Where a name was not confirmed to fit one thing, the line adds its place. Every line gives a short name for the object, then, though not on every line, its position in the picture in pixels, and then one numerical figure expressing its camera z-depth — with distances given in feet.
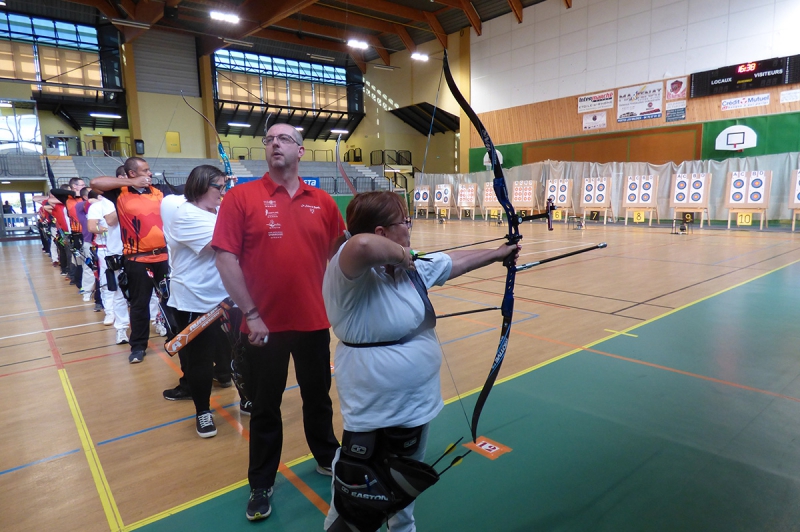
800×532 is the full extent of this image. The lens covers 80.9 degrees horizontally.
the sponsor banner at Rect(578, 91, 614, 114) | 49.70
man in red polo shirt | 5.24
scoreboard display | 38.34
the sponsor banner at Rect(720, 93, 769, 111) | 40.23
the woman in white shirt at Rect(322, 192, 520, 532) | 3.79
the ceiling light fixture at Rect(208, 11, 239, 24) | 43.68
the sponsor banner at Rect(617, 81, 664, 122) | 46.26
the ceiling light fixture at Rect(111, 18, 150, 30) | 43.33
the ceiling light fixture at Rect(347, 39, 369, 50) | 46.61
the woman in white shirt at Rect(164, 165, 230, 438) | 7.31
